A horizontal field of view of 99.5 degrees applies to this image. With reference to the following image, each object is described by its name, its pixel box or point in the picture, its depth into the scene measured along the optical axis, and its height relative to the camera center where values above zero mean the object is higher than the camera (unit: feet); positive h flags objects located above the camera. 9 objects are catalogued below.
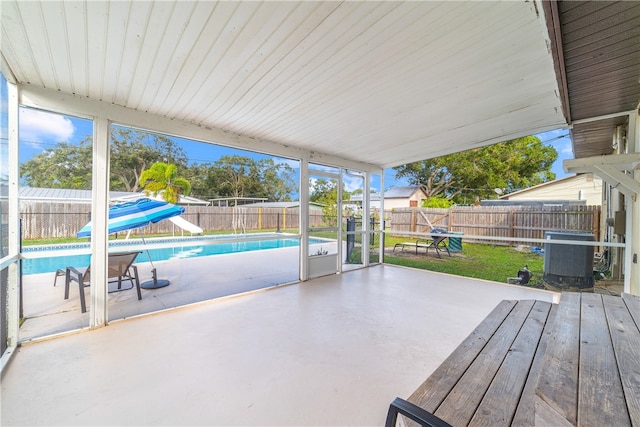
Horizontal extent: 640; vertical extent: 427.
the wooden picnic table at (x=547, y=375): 2.81 -1.99
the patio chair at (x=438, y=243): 22.03 -2.49
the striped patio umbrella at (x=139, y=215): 10.51 -0.16
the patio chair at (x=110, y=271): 10.18 -2.41
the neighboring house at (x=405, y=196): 39.45 +2.74
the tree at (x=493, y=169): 36.11 +6.49
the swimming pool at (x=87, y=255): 9.34 -1.88
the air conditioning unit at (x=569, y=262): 13.89 -2.51
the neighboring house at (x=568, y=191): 22.56 +2.32
